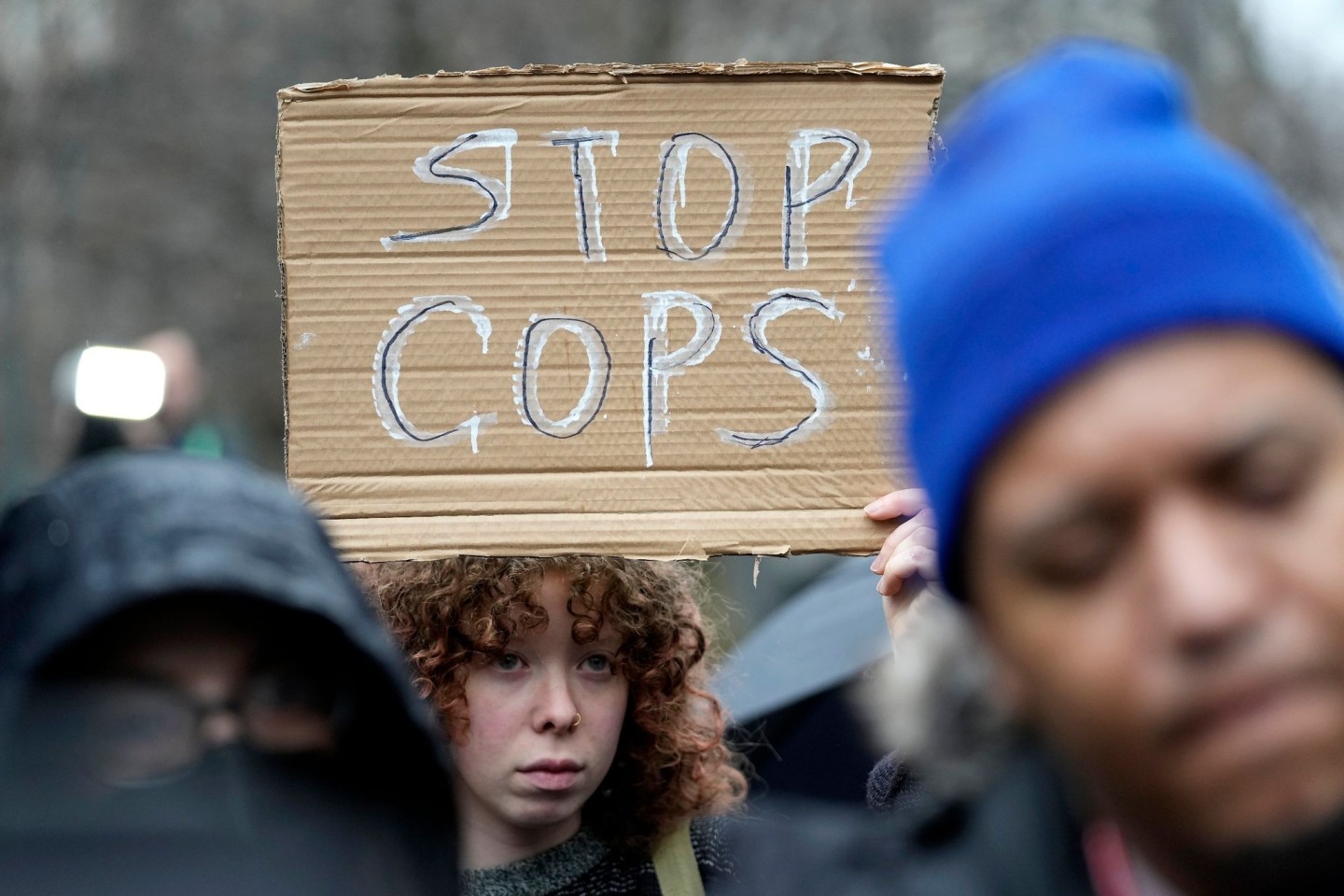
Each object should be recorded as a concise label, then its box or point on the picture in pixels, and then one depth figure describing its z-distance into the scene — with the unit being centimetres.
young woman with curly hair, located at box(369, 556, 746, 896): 506
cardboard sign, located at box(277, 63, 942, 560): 501
